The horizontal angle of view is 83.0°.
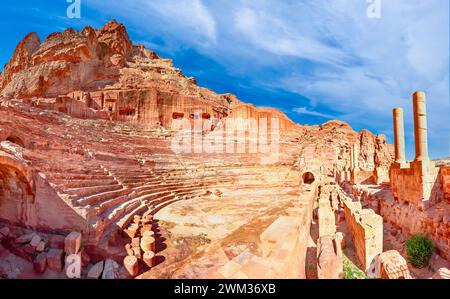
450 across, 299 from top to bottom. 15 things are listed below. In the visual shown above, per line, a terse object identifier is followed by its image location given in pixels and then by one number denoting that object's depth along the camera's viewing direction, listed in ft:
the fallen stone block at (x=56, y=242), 17.02
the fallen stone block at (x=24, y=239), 16.65
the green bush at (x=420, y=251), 21.83
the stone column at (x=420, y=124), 32.91
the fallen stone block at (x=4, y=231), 16.97
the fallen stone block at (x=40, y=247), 16.33
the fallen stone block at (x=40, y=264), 15.17
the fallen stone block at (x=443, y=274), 12.79
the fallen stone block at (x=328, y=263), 12.16
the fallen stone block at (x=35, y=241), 16.40
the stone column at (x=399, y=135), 43.45
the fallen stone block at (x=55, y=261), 15.42
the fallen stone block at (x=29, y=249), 16.16
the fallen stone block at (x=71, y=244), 16.05
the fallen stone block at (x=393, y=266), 14.38
